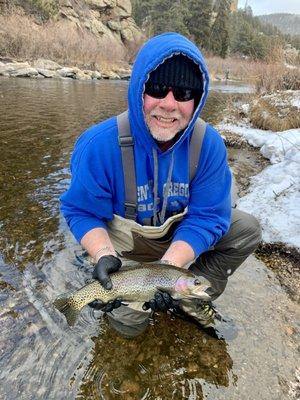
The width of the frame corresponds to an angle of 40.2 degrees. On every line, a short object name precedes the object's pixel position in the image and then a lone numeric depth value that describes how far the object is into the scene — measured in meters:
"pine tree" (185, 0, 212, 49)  70.69
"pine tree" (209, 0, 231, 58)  74.11
